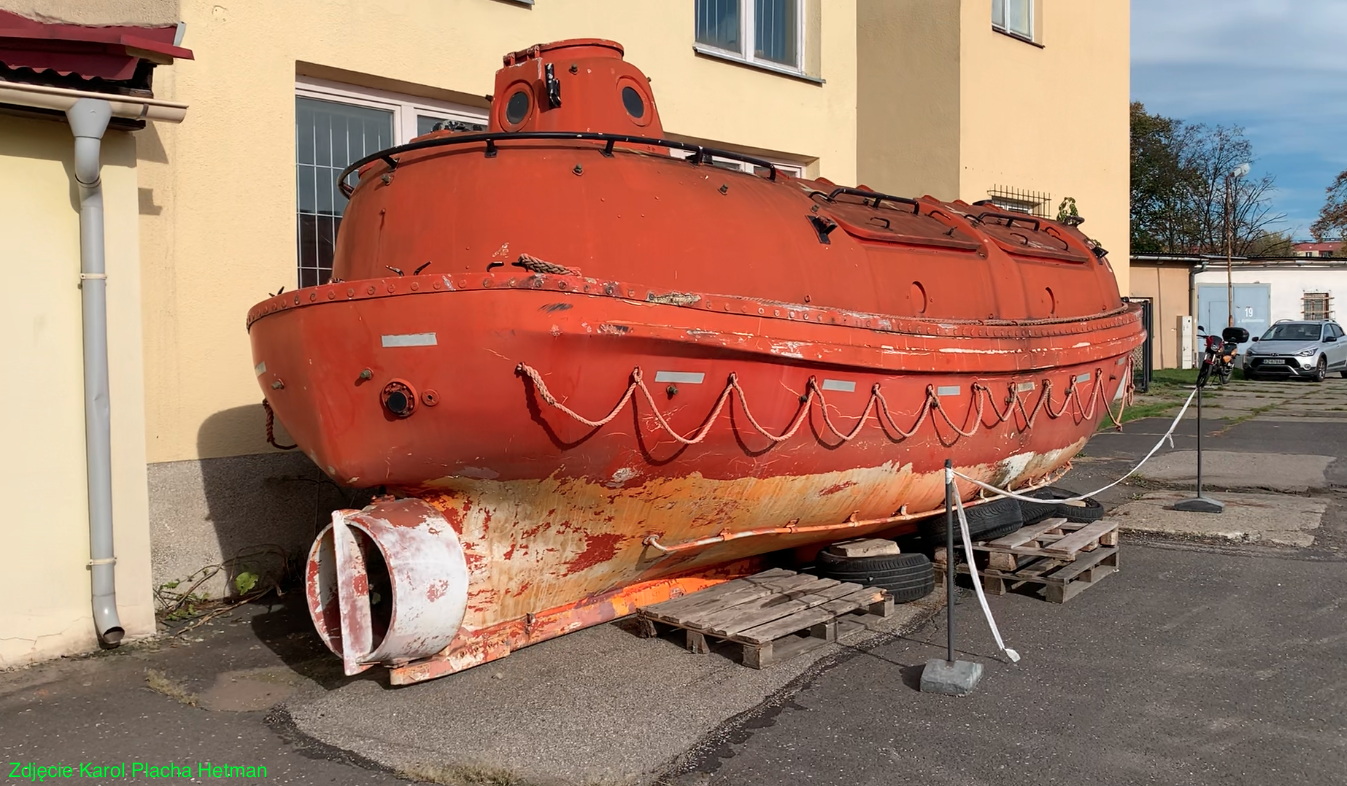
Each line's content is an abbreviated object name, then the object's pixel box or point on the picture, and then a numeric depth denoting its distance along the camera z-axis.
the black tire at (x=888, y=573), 5.22
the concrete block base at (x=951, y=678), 3.93
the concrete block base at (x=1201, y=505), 7.44
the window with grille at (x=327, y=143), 6.08
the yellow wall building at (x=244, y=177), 4.76
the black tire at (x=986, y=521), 5.88
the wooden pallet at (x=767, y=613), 4.31
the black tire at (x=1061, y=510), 6.70
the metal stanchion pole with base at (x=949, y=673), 3.93
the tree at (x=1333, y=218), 48.03
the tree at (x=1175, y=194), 39.62
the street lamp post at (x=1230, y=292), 25.50
